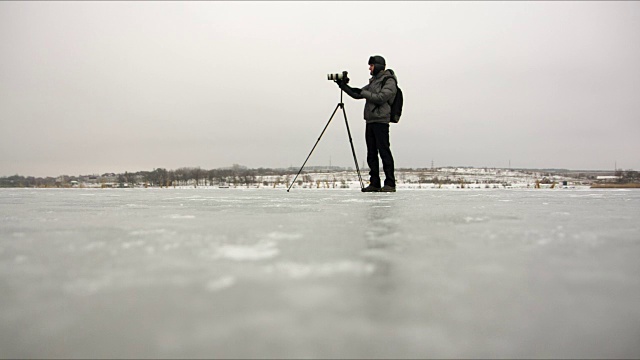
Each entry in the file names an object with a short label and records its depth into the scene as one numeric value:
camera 5.26
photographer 5.26
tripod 5.90
